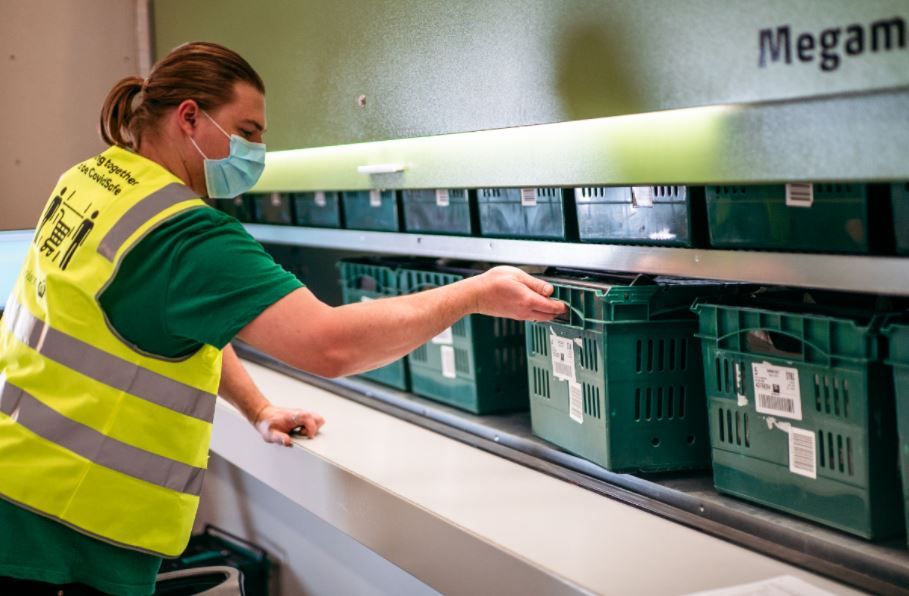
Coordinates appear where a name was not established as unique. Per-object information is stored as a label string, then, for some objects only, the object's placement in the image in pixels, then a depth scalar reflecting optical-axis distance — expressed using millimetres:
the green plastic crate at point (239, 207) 3869
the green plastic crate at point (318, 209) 3193
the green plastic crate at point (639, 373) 1996
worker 1687
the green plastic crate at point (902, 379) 1467
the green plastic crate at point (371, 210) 2857
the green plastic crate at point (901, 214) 1435
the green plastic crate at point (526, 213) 2186
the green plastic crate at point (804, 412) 1557
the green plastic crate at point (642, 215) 1820
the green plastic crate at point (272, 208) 3557
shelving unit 1521
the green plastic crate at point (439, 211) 2535
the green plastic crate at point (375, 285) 2918
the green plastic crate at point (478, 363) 2580
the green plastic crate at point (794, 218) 1497
